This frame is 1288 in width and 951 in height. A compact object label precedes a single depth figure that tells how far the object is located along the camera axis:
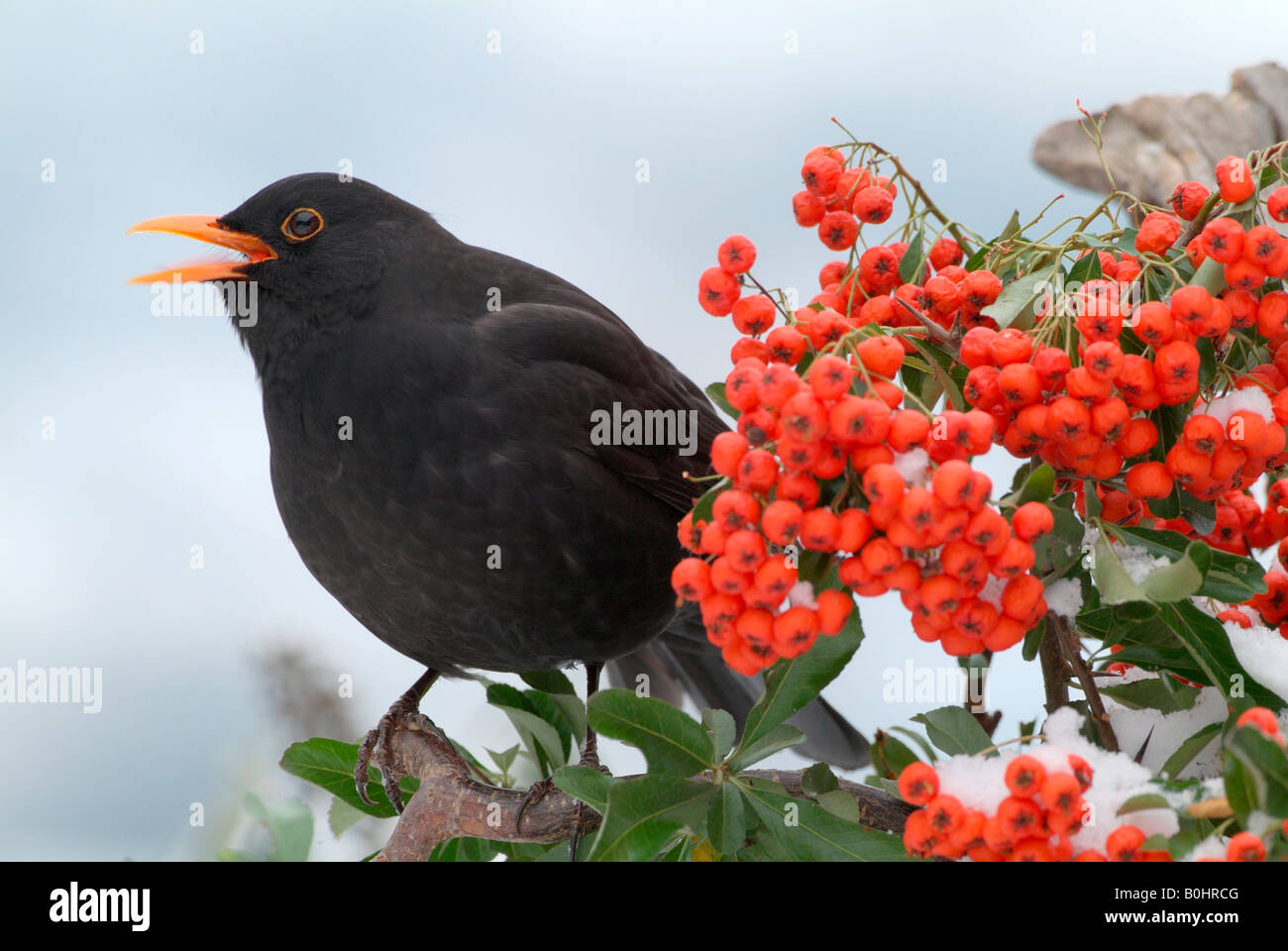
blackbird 1.19
